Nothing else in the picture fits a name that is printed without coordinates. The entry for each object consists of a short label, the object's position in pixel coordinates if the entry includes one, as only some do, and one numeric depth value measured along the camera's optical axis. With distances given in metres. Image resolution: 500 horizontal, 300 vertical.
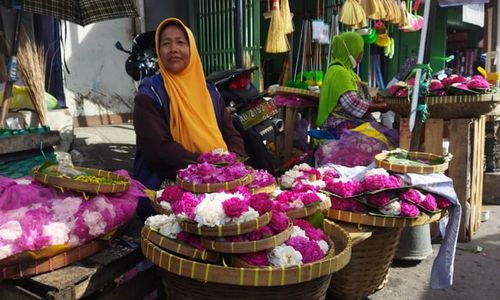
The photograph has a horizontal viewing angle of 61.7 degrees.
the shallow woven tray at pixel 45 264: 1.37
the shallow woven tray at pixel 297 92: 4.01
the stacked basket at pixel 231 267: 1.25
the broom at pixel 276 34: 6.12
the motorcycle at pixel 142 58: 4.23
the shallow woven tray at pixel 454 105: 3.08
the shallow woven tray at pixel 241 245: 1.30
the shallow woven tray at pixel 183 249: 1.34
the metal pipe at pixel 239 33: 4.87
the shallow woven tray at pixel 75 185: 1.51
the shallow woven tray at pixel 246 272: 1.24
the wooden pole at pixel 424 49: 2.87
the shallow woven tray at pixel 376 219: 2.04
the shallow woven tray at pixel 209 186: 1.73
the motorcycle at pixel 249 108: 3.57
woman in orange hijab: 2.28
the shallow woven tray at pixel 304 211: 1.73
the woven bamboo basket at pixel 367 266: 2.22
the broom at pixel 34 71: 3.86
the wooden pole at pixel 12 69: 3.39
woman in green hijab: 3.68
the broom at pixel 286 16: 6.25
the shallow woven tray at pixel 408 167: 2.28
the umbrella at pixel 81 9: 3.63
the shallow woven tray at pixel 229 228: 1.29
